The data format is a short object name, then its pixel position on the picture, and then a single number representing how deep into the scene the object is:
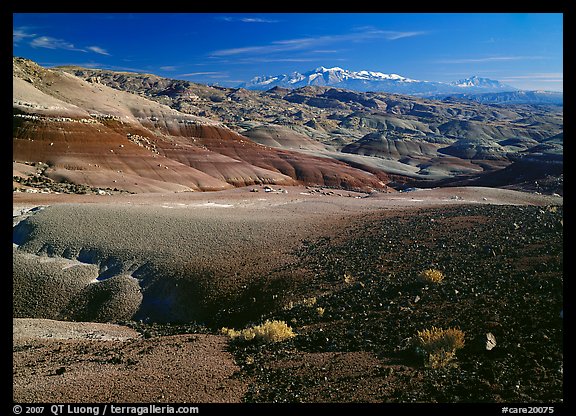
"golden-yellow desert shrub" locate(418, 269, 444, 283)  11.53
